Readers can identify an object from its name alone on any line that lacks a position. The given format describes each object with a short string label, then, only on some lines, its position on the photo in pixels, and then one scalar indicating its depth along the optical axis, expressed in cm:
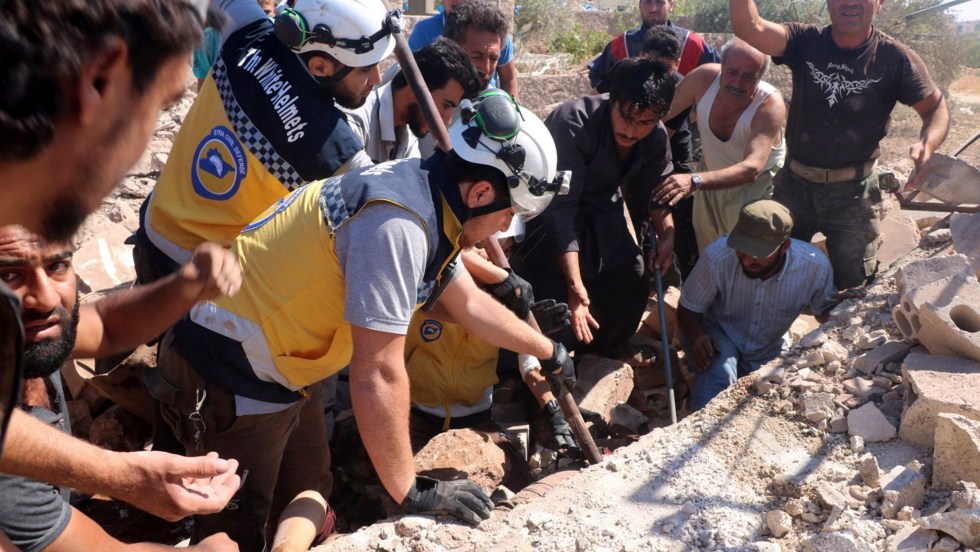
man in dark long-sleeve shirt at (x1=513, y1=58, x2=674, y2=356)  441
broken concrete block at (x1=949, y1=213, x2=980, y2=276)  418
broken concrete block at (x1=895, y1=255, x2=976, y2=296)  354
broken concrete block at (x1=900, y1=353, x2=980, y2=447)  305
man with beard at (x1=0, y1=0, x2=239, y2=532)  94
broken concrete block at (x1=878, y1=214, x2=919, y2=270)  616
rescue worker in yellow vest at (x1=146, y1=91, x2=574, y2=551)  257
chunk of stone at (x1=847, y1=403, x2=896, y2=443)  321
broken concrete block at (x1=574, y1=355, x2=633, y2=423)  464
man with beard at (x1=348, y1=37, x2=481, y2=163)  377
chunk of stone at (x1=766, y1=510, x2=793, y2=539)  280
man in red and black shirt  623
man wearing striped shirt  470
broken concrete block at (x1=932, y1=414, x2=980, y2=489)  281
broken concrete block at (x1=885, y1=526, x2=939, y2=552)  263
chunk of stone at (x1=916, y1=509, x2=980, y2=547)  256
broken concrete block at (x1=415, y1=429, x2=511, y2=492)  340
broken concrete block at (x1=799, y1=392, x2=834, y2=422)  335
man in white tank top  510
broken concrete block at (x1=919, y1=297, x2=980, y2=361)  329
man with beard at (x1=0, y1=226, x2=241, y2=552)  218
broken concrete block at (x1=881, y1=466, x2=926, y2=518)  281
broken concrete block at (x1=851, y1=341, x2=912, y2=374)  356
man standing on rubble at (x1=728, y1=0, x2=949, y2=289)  506
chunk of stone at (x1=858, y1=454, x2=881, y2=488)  293
